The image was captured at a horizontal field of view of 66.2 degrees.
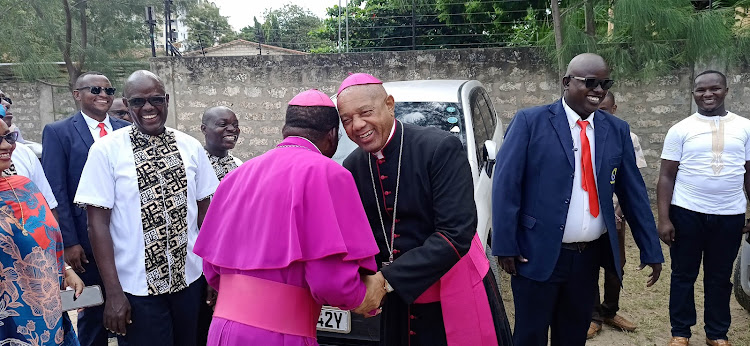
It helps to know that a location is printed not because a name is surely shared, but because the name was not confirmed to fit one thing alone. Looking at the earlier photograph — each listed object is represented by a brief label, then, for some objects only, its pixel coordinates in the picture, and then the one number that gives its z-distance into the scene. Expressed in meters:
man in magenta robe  1.96
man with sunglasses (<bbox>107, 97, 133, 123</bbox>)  5.12
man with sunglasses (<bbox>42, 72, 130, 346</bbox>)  3.53
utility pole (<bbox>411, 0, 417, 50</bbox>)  9.38
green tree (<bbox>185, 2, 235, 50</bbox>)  44.06
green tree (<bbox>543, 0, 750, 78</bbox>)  6.58
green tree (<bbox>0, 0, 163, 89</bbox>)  9.05
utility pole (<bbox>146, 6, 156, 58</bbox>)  9.51
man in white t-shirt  3.99
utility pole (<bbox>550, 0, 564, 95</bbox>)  7.12
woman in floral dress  2.38
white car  4.74
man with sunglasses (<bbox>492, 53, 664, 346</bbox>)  3.04
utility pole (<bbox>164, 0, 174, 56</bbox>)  9.70
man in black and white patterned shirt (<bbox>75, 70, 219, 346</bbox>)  2.71
